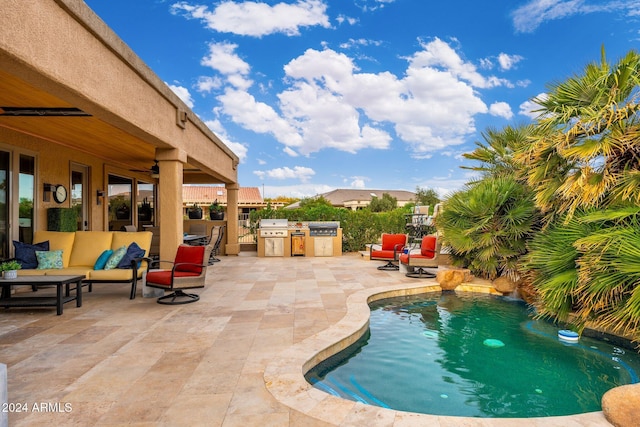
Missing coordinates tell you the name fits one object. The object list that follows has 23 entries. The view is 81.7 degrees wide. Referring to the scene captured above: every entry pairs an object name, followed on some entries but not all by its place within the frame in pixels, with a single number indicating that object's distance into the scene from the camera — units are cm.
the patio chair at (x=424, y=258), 850
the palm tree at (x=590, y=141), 469
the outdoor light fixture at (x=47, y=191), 839
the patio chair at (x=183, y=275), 583
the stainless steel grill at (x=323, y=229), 1283
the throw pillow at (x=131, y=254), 631
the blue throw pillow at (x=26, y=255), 625
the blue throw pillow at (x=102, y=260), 631
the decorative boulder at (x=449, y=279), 771
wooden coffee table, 512
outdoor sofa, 608
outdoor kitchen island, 1258
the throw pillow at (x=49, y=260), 626
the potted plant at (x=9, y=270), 534
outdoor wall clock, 877
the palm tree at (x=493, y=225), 758
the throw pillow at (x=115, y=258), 625
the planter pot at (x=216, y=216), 1382
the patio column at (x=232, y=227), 1323
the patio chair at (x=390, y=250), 984
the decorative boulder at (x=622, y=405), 236
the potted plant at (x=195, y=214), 1362
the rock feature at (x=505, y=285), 742
